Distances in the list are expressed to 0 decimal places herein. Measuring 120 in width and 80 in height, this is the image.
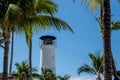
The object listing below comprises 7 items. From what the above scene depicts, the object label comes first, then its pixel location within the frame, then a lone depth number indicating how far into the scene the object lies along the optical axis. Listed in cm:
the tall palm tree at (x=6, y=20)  1947
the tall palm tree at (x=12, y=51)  4580
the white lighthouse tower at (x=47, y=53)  7028
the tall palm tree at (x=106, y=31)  1624
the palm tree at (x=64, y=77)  6444
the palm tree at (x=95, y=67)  4476
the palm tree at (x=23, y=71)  5755
